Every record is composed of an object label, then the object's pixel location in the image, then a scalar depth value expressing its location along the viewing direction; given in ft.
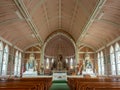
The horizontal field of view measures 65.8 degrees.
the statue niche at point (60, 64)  60.54
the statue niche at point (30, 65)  50.86
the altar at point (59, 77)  37.71
